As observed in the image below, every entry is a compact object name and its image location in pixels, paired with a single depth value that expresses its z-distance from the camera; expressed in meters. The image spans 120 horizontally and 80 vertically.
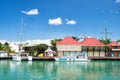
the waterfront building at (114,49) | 31.66
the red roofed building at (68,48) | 31.60
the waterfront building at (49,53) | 30.67
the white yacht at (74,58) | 26.66
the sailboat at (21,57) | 26.84
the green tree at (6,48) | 38.24
